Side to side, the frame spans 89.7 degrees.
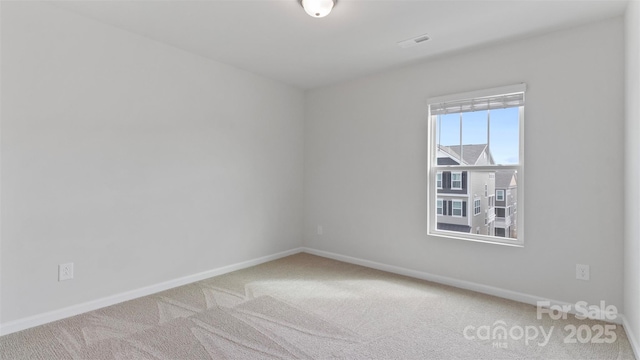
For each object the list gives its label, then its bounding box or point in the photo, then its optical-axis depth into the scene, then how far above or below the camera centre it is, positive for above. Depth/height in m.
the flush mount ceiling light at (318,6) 2.32 +1.27
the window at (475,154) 3.06 +0.28
